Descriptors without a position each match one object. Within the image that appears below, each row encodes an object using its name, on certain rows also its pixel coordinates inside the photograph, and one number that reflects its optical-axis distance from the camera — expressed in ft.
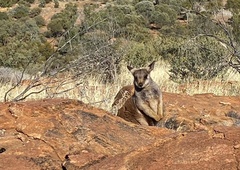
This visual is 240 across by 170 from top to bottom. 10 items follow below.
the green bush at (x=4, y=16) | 114.28
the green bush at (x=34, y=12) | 135.33
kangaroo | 26.35
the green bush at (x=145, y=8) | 117.39
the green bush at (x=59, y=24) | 100.73
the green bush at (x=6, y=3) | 133.06
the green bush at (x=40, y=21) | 124.47
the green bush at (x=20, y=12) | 124.64
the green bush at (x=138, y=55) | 50.79
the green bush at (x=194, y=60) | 42.47
